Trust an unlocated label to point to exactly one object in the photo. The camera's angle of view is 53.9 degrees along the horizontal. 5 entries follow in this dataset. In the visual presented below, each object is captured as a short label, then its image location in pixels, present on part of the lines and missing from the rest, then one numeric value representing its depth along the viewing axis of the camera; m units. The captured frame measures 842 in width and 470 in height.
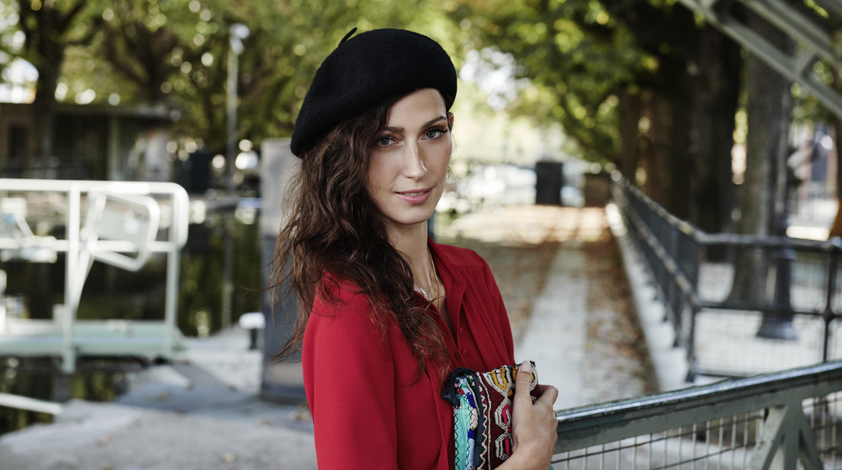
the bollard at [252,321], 8.38
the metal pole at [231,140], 14.39
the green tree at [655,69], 15.04
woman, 1.40
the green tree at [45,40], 26.53
